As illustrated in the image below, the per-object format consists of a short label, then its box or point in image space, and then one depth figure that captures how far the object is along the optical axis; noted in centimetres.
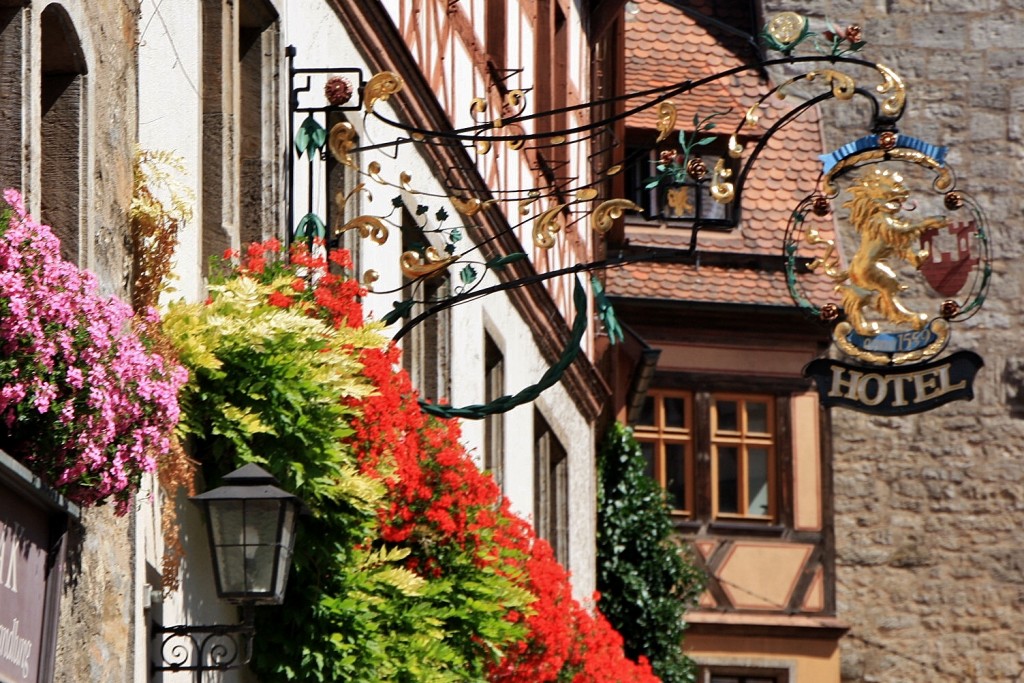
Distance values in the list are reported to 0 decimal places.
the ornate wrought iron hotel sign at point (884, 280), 2225
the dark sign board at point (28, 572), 1050
